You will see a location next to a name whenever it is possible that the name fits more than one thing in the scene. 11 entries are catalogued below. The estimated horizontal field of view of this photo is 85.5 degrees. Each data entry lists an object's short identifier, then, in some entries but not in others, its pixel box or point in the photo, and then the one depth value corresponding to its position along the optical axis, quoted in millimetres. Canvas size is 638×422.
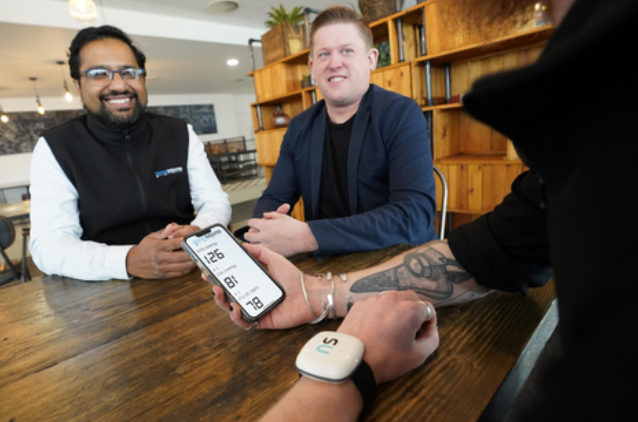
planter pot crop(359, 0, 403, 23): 2684
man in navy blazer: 1050
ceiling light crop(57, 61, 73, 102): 6428
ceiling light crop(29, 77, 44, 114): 7620
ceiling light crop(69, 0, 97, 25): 2826
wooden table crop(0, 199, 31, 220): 4224
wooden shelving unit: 2441
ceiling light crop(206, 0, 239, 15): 4842
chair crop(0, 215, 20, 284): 1935
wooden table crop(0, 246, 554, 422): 465
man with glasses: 1367
